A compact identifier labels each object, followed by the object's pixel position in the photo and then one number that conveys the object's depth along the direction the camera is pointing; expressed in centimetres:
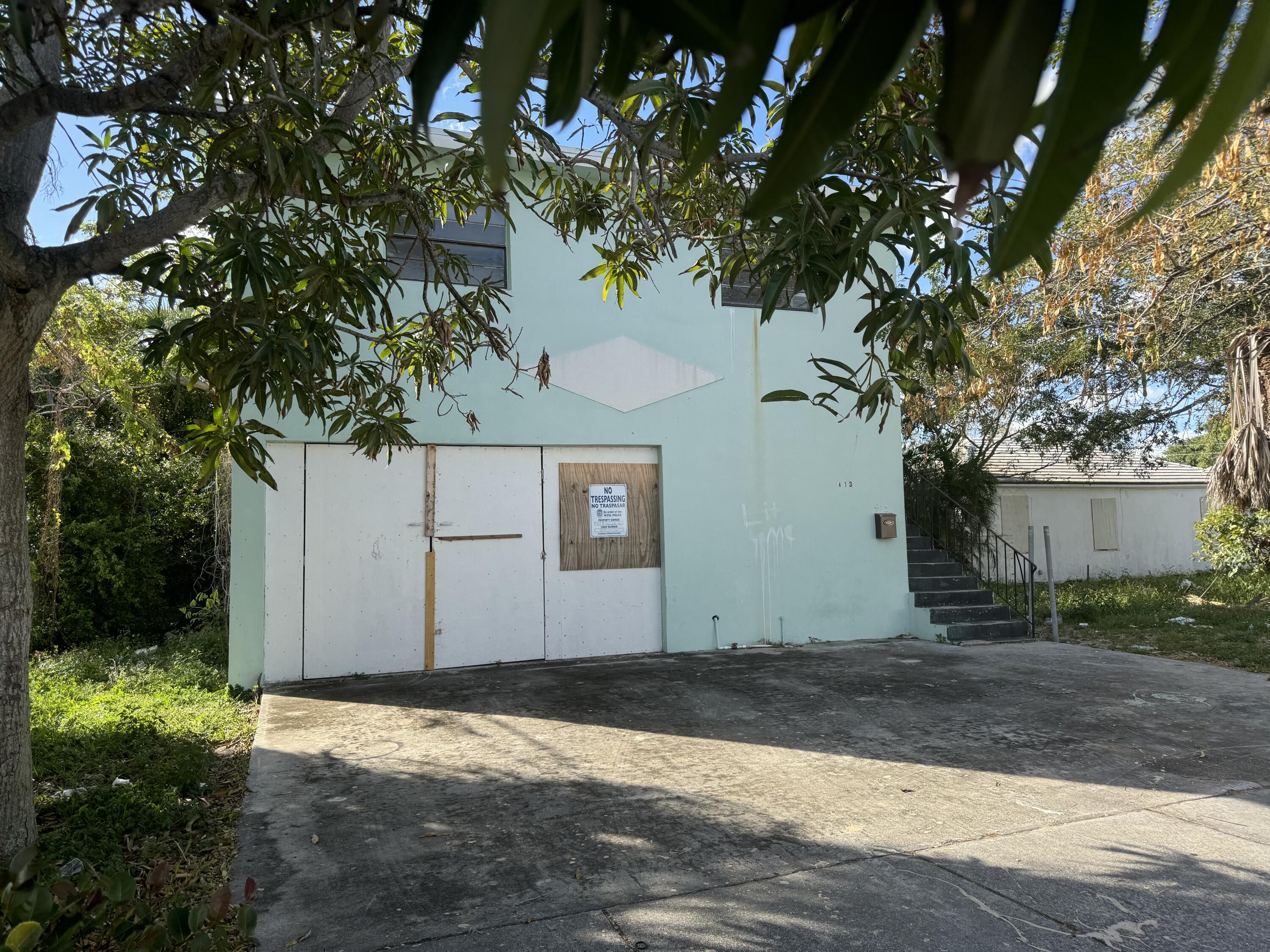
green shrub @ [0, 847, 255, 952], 183
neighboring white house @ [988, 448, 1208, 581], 1552
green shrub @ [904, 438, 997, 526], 1180
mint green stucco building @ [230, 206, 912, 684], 694
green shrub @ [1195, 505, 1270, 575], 1004
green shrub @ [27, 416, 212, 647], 890
